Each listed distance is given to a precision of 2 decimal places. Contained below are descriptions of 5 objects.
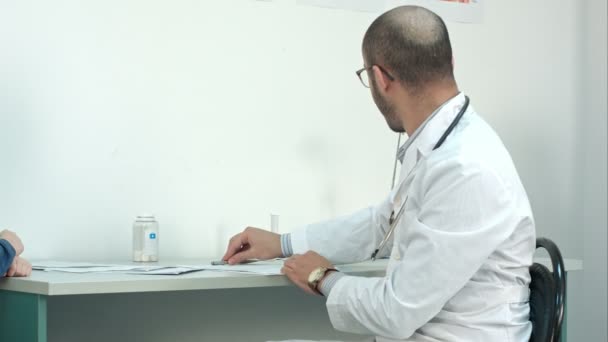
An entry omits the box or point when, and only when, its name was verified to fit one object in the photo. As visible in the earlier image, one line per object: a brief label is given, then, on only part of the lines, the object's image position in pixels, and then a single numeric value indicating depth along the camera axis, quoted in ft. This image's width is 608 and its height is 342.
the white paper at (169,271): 8.18
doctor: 7.10
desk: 7.75
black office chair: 7.27
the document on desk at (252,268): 8.41
